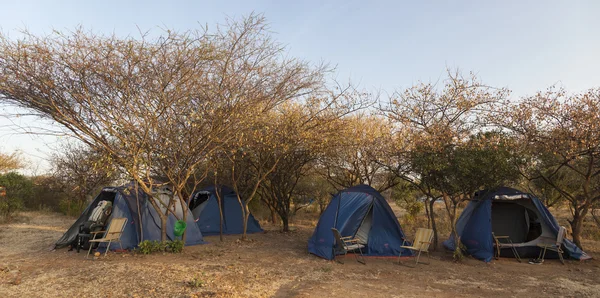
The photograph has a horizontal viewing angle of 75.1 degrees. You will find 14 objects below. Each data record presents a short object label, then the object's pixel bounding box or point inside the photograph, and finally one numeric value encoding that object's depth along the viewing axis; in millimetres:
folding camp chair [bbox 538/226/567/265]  9191
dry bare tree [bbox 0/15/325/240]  7797
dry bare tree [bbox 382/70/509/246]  9688
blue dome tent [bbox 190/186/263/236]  14086
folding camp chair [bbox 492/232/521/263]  9547
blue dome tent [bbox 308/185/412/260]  10008
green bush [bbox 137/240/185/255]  9406
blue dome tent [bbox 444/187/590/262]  9625
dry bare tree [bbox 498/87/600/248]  8734
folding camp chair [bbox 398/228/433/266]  9109
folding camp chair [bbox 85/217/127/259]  9195
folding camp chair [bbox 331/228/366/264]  9074
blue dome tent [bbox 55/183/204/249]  10195
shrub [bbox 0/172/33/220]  18044
